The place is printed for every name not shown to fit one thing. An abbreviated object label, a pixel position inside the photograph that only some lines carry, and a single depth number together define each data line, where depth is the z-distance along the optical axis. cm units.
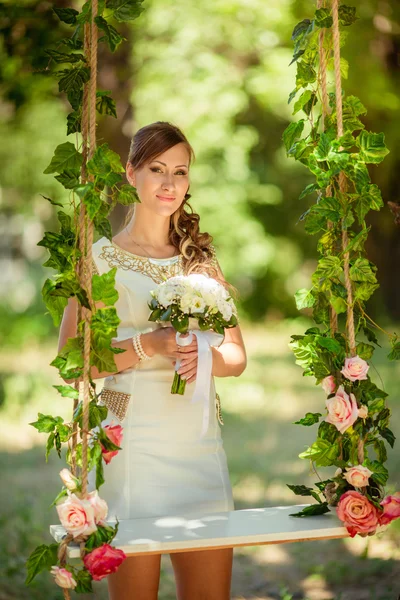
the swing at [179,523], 529
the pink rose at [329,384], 612
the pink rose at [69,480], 535
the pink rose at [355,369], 595
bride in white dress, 621
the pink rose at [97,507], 526
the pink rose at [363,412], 601
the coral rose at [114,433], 567
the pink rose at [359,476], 584
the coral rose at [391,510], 580
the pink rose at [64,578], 514
